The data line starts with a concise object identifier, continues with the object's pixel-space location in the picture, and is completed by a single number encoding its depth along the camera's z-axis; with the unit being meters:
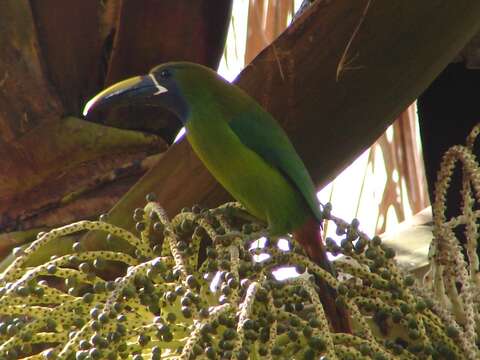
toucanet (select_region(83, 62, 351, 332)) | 5.10
